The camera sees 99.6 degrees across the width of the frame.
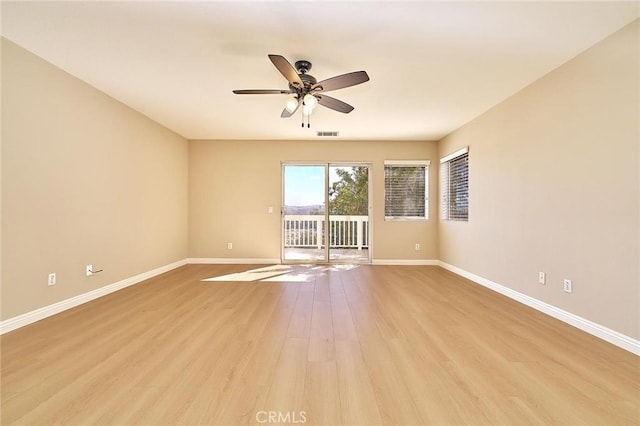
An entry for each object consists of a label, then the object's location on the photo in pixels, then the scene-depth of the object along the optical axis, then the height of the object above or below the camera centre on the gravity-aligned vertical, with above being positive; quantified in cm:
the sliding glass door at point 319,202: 547 +18
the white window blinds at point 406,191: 545 +40
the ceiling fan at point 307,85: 222 +114
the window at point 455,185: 442 +45
